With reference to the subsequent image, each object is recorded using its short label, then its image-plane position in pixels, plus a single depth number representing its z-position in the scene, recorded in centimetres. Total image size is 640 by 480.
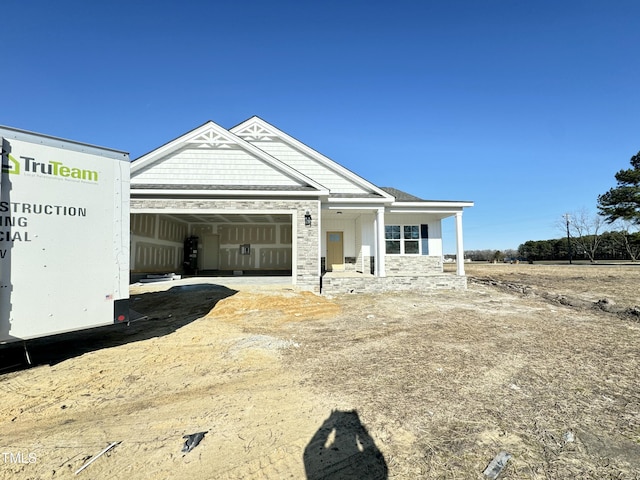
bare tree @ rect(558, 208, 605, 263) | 4200
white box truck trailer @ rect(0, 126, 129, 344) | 390
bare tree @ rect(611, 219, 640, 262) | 3569
